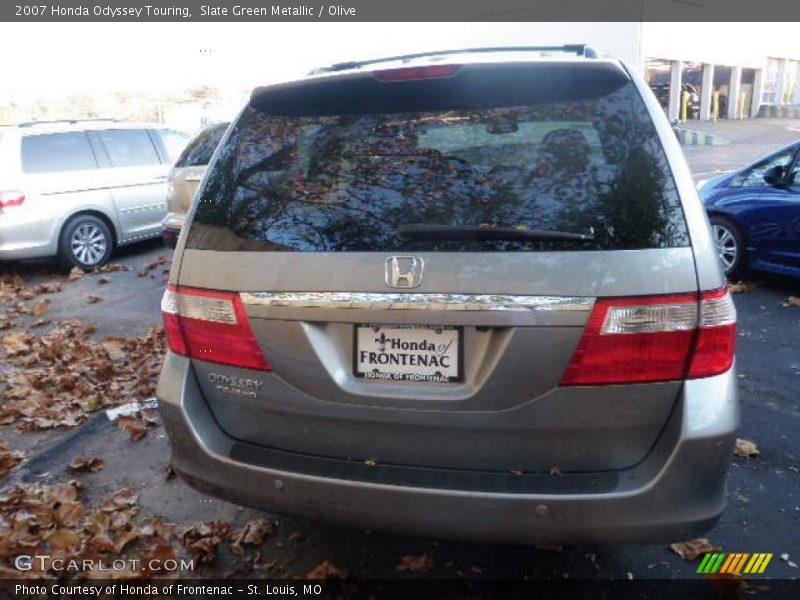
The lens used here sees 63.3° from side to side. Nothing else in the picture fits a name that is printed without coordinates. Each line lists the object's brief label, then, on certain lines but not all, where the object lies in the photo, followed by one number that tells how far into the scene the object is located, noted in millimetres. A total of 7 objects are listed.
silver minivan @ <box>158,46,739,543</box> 1922
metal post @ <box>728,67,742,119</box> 36906
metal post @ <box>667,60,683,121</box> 30125
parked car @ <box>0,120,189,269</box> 7973
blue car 6031
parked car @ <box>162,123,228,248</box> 7652
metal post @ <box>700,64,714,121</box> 34156
